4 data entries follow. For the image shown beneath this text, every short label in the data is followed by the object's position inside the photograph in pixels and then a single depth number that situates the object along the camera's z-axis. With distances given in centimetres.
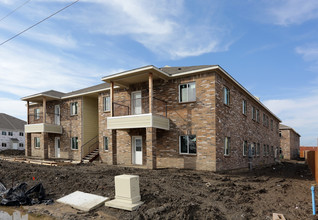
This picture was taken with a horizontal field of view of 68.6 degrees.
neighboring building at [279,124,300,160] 4288
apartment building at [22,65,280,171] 1400
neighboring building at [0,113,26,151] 4006
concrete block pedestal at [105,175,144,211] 676
